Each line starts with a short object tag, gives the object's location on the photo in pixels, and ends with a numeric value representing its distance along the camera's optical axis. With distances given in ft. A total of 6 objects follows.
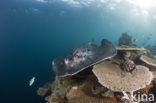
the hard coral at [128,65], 11.05
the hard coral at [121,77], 8.84
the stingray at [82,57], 10.29
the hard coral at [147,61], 13.22
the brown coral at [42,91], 21.61
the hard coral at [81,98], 9.87
